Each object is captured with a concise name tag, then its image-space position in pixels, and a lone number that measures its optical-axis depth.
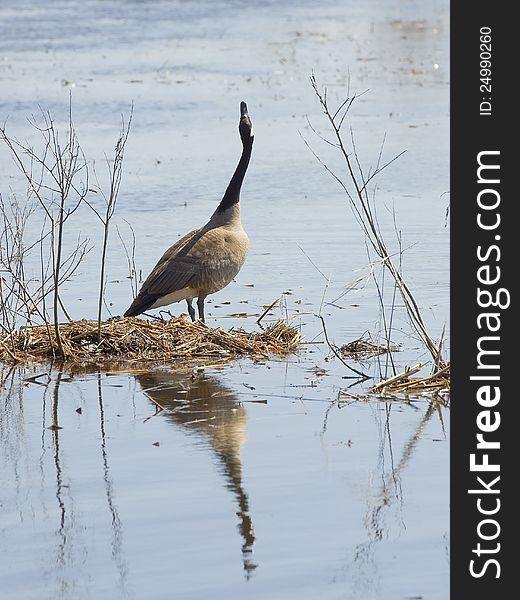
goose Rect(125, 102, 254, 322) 19.19
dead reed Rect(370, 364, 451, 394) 15.91
